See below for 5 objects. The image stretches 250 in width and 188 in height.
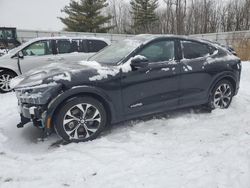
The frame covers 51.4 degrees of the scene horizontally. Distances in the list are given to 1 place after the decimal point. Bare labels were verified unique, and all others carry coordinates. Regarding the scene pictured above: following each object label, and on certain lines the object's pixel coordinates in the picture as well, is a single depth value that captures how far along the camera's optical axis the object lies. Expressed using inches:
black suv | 147.3
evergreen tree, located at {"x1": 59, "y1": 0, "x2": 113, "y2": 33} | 1263.5
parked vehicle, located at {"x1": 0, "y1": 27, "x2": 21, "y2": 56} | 582.6
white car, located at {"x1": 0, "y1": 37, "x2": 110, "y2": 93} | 299.9
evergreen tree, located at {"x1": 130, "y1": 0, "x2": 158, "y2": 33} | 1544.0
